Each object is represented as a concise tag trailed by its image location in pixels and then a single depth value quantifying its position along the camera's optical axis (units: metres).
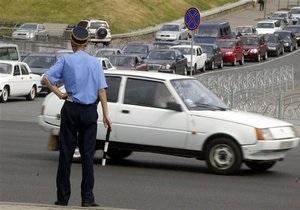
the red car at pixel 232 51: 53.12
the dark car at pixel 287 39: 63.28
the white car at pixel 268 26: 71.81
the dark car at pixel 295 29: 68.23
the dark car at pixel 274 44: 59.50
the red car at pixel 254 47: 55.97
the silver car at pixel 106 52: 44.97
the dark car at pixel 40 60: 37.28
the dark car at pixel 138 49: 48.74
